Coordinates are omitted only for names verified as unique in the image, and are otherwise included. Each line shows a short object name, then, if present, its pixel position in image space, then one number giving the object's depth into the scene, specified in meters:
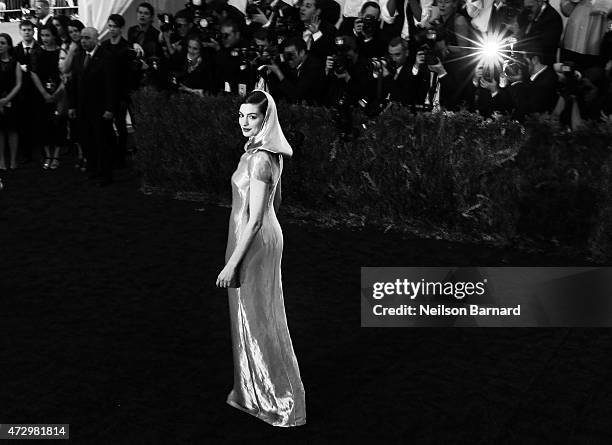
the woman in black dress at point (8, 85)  13.78
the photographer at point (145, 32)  14.14
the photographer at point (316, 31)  12.25
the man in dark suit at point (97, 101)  12.48
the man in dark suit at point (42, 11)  17.88
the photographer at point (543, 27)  10.84
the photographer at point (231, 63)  12.44
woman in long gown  5.14
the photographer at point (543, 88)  10.09
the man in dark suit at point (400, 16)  12.78
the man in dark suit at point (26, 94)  14.31
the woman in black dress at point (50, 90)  14.19
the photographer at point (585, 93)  9.98
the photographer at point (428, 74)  10.81
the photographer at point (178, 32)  13.23
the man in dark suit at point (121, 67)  13.41
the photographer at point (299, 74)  11.44
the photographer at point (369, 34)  12.04
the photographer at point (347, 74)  10.72
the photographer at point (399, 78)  10.87
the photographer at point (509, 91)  9.99
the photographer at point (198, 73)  12.66
